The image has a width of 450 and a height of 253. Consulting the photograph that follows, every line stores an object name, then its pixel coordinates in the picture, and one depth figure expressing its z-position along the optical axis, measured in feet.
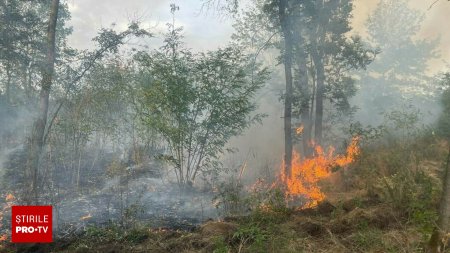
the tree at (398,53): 123.83
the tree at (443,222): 13.97
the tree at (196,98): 42.32
